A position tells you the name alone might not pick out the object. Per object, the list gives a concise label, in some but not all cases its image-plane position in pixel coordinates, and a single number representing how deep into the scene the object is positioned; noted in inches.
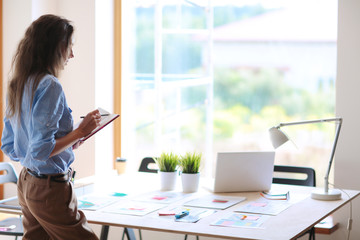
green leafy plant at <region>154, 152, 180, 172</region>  131.6
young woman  88.5
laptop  125.5
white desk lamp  121.8
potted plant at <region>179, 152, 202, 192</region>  128.4
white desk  94.8
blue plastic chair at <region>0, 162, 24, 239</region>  129.1
